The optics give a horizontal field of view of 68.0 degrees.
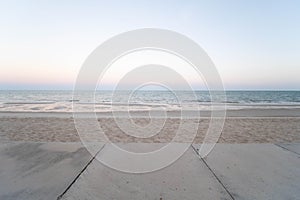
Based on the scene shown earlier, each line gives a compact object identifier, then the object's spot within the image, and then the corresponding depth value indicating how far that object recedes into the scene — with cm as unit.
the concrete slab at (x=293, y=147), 469
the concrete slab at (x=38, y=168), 275
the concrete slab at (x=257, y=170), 281
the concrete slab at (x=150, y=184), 269
